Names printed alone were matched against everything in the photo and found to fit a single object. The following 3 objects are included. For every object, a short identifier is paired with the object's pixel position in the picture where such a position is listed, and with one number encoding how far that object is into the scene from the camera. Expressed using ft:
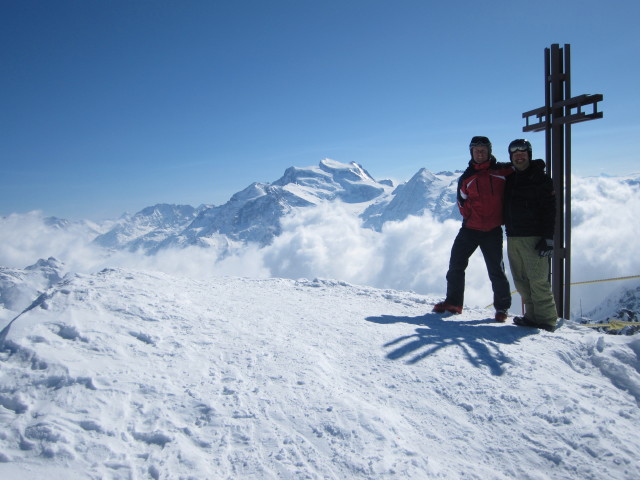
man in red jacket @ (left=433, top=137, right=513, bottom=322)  18.43
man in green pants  16.96
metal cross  21.09
